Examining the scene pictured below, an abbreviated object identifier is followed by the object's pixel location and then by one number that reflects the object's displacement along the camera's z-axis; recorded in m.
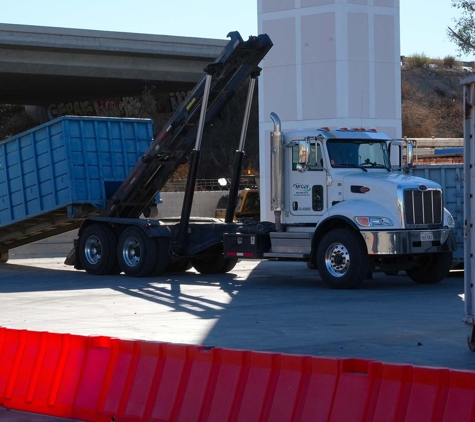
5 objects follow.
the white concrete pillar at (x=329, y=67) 29.64
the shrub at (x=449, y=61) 77.82
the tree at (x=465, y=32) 44.47
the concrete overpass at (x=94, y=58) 45.31
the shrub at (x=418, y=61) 75.75
